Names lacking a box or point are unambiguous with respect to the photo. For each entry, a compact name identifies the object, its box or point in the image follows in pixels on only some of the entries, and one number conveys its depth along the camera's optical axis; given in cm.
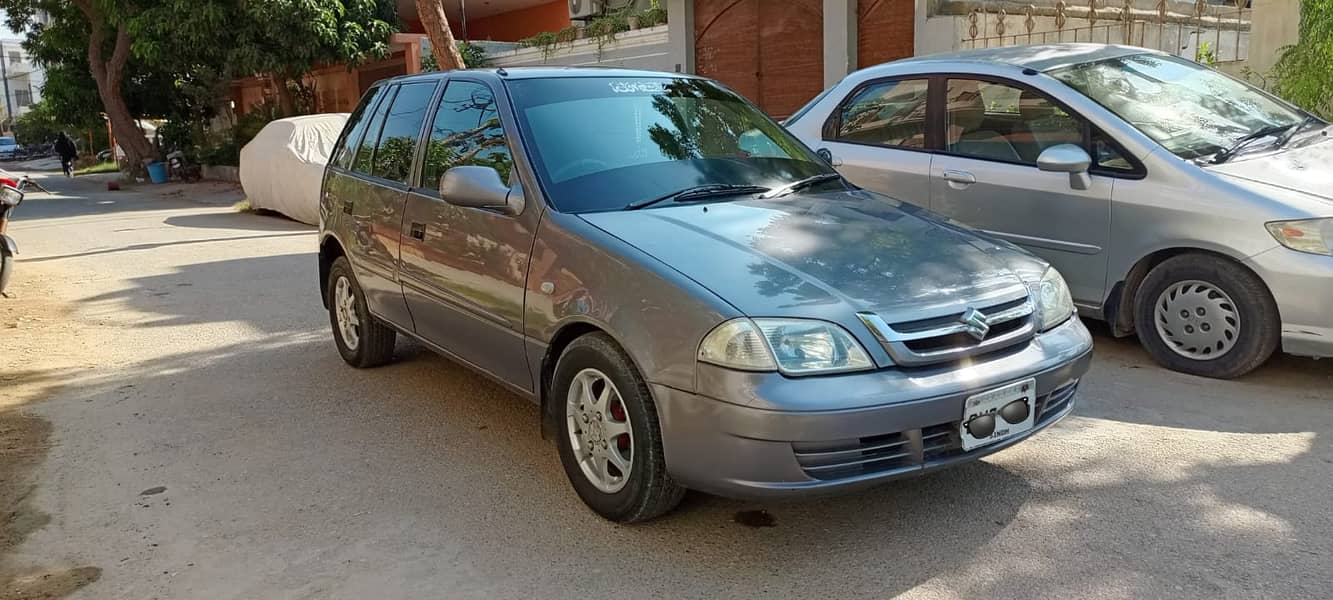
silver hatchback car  311
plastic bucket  2694
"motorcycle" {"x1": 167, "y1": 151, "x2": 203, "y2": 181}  2688
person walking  3597
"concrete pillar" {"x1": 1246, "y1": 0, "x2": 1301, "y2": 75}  876
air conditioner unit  2077
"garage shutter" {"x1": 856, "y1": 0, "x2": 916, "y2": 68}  1215
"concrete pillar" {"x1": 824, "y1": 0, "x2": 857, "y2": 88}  1273
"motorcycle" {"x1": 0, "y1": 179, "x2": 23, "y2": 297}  850
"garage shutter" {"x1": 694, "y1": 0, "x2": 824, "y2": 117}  1357
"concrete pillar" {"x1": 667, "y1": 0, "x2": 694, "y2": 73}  1526
